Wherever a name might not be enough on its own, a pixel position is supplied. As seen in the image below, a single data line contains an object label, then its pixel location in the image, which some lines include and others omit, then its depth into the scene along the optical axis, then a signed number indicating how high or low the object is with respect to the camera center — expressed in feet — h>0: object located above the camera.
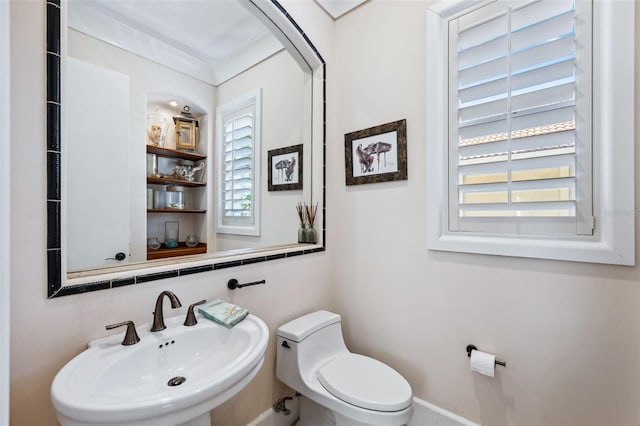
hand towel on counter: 3.52 -1.36
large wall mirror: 3.46 +1.36
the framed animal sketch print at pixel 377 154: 5.16 +1.21
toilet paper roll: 4.02 -2.29
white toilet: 3.83 -2.71
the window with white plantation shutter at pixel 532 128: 3.36 +1.24
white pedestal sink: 2.07 -1.54
